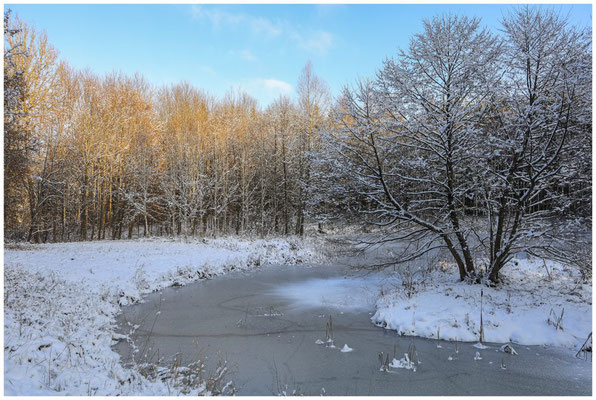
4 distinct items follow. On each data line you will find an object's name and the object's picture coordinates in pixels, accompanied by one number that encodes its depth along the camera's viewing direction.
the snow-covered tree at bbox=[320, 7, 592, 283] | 8.00
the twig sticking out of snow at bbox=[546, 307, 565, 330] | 7.17
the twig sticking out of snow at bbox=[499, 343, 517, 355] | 6.61
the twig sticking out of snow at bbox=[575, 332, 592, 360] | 6.39
